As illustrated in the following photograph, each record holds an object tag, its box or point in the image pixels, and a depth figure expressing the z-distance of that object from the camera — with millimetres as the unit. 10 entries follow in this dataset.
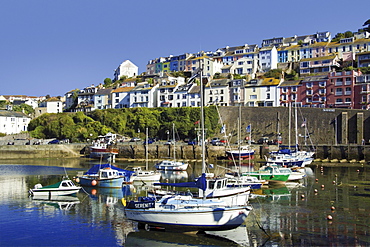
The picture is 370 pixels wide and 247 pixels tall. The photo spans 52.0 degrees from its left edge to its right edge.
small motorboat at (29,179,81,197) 27234
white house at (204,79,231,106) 75562
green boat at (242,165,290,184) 33969
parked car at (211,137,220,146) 61588
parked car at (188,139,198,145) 61366
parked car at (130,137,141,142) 69562
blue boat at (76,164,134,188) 31984
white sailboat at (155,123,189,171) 45000
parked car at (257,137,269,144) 62025
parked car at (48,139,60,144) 69944
